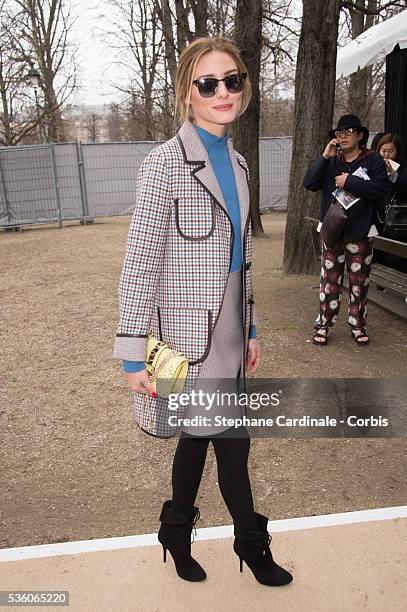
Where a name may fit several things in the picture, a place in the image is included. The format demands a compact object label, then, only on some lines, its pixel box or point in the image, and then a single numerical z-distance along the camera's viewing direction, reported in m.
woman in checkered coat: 1.81
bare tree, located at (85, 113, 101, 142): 38.51
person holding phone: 4.49
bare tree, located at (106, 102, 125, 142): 35.06
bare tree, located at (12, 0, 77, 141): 22.50
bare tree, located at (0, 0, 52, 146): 18.72
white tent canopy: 7.39
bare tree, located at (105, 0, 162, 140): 21.59
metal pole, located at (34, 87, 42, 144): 20.30
